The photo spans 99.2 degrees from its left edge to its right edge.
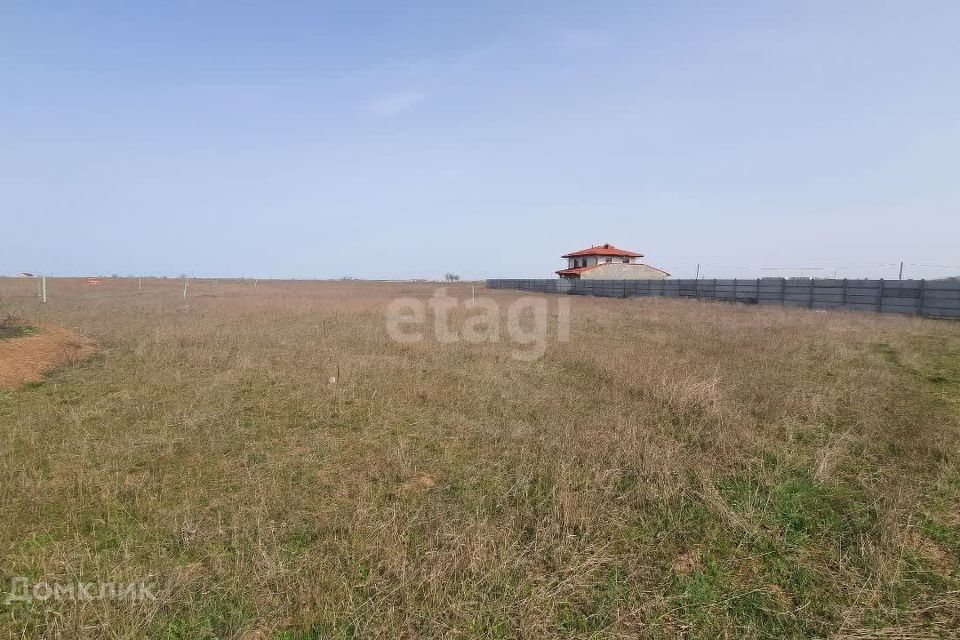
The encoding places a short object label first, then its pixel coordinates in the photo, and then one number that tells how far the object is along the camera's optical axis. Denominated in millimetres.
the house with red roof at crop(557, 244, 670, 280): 47406
